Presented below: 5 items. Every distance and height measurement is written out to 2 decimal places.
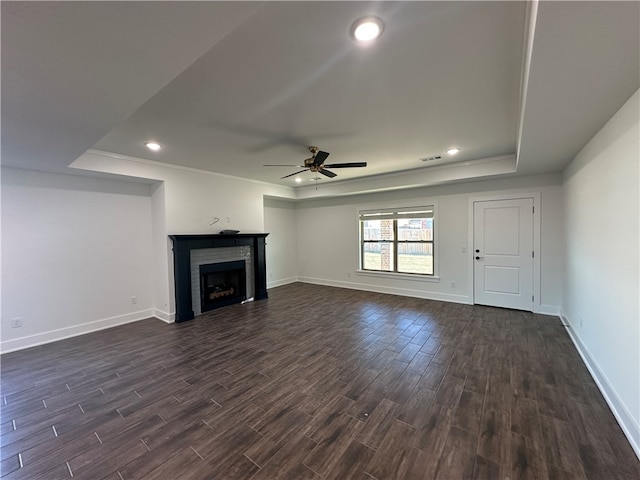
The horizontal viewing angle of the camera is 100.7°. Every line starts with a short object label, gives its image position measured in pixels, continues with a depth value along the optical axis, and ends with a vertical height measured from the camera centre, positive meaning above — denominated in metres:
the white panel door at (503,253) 4.71 -0.42
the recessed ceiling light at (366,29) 1.51 +1.20
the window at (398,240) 5.90 -0.19
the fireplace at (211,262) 4.65 -0.54
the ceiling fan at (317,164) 3.57 +0.98
